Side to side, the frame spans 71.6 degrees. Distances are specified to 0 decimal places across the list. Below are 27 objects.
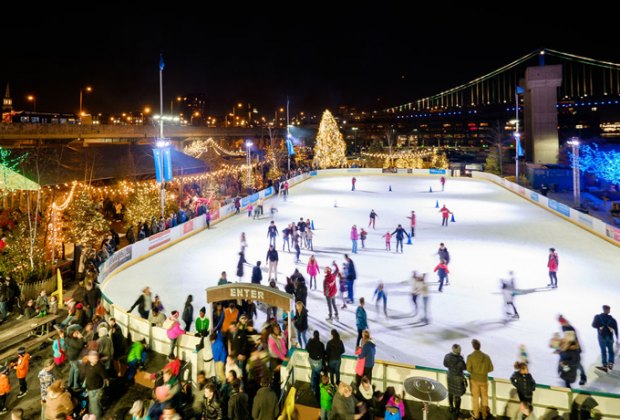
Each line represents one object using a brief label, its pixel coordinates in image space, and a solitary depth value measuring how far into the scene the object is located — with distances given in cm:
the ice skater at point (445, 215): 2247
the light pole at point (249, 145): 3566
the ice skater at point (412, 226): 1966
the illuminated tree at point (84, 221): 1753
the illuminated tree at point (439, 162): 6172
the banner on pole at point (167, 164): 2077
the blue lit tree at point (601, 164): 4056
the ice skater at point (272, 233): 1714
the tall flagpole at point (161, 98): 2089
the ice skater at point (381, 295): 1069
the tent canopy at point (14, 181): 1931
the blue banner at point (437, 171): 5359
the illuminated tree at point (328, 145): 5891
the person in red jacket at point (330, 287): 1038
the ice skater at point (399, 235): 1722
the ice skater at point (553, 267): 1260
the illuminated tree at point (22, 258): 1418
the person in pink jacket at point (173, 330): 808
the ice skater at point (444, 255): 1329
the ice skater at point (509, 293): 1044
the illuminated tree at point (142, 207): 2191
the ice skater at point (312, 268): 1266
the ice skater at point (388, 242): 1736
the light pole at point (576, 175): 2673
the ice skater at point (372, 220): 2131
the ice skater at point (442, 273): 1265
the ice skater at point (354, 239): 1684
